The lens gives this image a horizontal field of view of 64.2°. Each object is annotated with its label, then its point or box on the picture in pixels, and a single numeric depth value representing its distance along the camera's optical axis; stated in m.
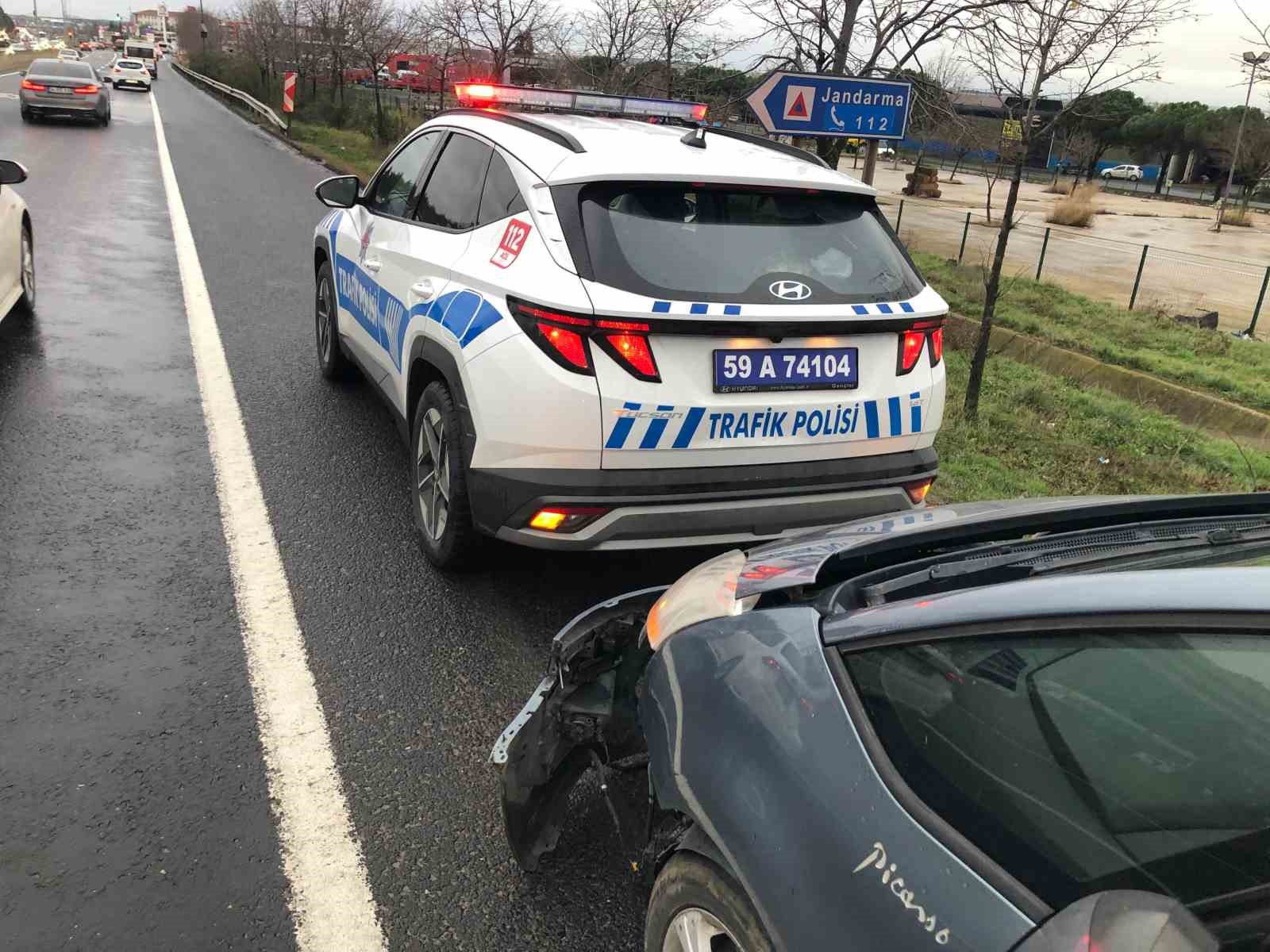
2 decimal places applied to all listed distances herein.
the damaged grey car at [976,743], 1.30
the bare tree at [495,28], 19.34
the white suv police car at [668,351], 3.33
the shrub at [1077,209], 29.45
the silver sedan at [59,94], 24.28
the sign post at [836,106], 7.38
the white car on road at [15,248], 6.47
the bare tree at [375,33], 29.31
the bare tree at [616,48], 15.63
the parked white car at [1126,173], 60.97
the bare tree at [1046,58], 6.59
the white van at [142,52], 63.45
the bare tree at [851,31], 12.09
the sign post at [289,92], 26.73
